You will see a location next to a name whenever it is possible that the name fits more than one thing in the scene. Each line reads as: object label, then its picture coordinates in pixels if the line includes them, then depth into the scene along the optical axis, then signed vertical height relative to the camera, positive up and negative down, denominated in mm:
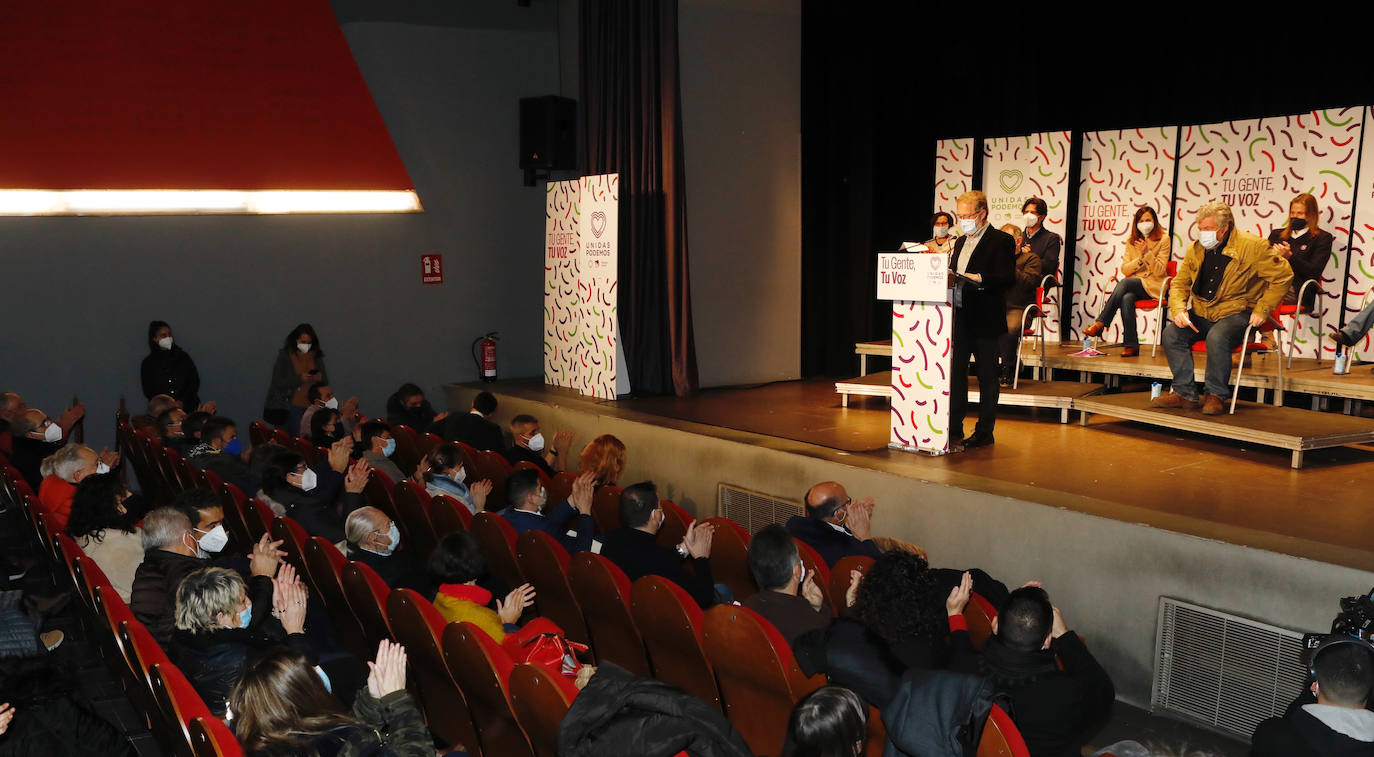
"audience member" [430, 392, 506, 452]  6703 -1117
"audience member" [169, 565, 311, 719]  3055 -1104
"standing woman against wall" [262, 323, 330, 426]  8320 -952
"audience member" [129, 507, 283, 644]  3555 -1049
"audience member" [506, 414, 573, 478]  6277 -1145
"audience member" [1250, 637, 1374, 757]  2533 -1116
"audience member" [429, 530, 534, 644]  3369 -1092
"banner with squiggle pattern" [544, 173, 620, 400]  7977 -244
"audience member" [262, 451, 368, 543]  4770 -1105
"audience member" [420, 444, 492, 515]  5102 -1066
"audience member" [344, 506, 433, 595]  3912 -1065
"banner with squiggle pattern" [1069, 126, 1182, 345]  8047 +435
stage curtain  8156 +656
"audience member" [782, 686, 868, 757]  2156 -961
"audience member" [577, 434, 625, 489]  5547 -1074
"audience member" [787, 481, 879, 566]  4281 -1115
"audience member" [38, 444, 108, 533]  4906 -1048
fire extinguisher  9477 -934
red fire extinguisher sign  9312 -150
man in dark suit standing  5695 -277
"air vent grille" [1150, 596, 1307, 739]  3774 -1514
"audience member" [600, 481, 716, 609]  3963 -1127
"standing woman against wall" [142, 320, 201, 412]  7914 -879
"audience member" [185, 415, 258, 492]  5520 -1084
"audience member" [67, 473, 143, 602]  4297 -1120
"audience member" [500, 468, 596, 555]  4496 -1116
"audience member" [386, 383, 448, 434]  7688 -1139
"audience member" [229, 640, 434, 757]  2303 -1023
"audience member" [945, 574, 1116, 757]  2852 -1159
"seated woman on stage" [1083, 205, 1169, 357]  7816 -102
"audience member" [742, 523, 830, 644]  3303 -1074
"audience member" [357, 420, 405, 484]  5926 -1099
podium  5523 -498
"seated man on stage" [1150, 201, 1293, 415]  5750 -219
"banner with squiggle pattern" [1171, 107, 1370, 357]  7137 +568
